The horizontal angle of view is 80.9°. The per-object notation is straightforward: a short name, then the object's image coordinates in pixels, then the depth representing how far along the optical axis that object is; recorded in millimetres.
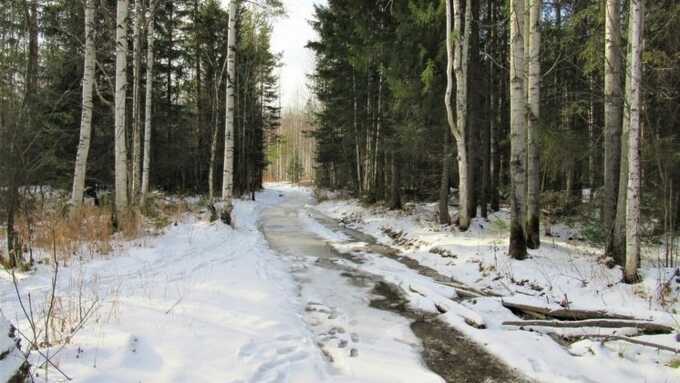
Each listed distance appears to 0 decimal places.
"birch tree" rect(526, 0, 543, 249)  8664
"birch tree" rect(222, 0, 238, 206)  12042
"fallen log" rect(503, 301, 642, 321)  5047
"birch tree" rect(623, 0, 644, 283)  5723
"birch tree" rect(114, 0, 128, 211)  9531
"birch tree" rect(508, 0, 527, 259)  8008
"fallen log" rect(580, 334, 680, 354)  4009
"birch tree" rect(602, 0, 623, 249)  6844
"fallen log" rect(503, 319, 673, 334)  4512
